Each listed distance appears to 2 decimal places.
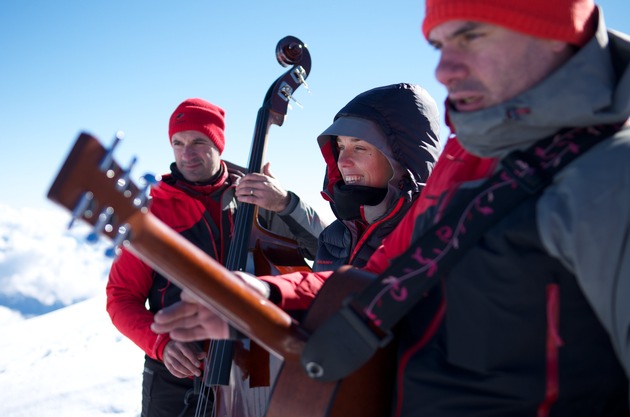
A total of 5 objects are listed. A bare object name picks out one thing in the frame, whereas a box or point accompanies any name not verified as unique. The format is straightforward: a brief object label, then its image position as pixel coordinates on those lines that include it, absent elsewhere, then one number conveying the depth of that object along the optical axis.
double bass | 2.02
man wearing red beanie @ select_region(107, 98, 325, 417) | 3.02
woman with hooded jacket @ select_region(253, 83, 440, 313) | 2.55
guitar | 1.06
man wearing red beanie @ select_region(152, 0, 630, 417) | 1.00
